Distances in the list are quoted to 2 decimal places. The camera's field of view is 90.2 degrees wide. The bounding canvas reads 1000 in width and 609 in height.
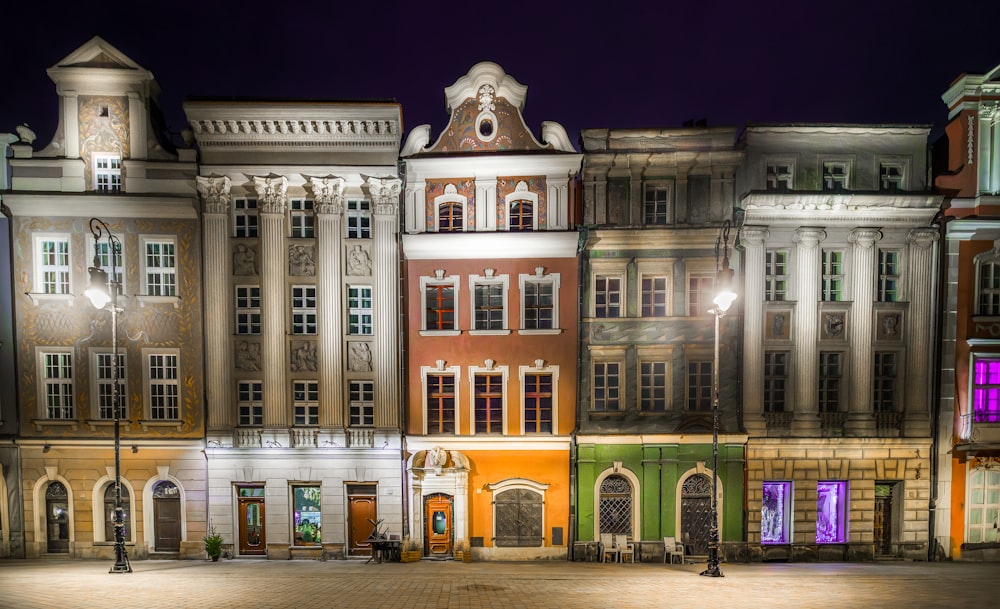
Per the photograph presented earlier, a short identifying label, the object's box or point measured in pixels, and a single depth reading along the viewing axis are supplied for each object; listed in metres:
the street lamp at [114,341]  16.38
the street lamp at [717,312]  16.55
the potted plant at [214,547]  20.34
